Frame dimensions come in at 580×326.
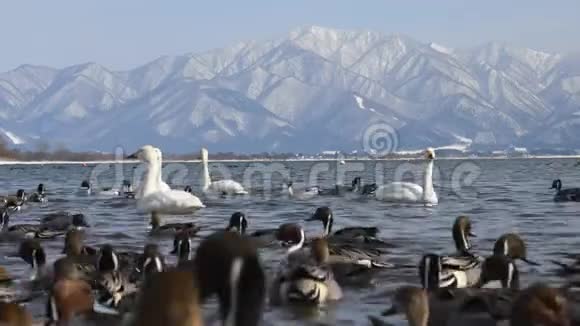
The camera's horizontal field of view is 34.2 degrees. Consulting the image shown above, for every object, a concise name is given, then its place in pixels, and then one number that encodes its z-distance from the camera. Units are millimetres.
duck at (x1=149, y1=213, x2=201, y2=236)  18500
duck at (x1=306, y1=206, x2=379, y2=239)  16891
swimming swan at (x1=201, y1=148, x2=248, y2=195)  35809
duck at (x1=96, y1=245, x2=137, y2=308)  9930
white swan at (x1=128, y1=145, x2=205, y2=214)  24953
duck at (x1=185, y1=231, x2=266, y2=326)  3434
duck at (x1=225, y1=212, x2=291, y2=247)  17156
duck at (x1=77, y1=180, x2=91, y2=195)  42009
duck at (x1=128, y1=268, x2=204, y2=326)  3117
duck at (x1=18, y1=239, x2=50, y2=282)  13601
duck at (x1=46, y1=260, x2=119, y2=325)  7969
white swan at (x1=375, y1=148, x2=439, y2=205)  29938
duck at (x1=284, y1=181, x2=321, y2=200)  36141
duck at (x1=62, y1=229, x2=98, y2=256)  14570
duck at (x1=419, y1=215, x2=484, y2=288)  11188
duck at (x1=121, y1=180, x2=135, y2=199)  35284
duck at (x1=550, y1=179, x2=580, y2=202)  31453
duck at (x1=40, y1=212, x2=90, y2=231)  20531
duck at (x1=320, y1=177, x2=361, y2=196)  38562
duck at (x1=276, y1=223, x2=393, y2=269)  13703
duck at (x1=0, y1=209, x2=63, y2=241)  18422
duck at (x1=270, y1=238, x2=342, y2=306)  11039
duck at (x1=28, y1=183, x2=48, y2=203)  34469
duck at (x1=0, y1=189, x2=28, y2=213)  29097
